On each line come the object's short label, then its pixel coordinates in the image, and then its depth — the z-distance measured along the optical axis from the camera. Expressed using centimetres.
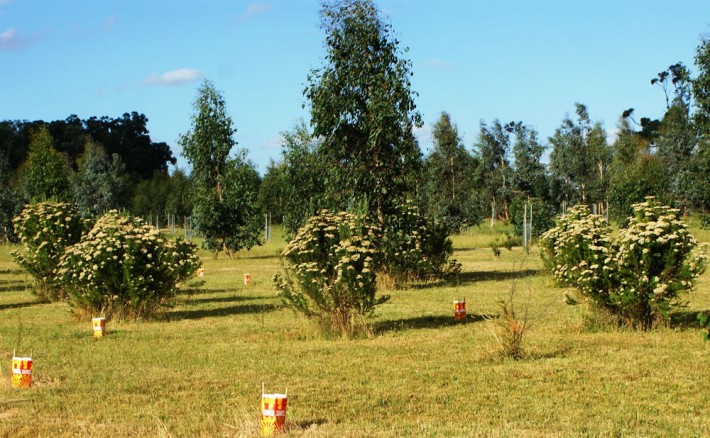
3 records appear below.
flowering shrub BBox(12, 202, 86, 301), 2133
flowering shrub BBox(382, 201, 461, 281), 2427
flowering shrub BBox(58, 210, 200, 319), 1694
